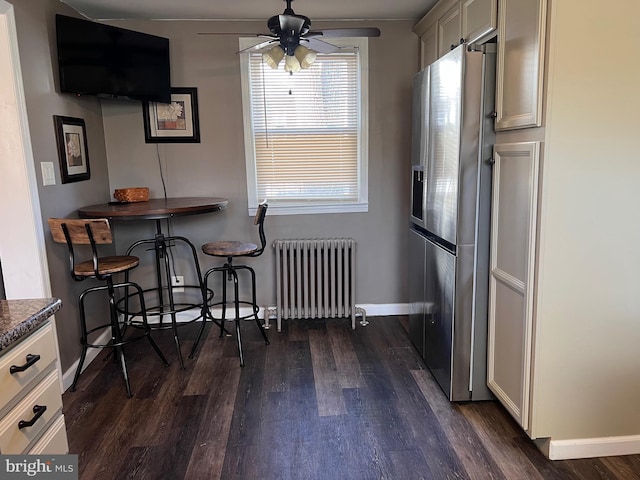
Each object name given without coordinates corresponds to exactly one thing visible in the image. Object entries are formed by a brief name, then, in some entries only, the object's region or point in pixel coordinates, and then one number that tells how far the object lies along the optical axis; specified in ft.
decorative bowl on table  10.35
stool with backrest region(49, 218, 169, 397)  7.71
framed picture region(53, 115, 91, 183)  8.84
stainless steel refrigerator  7.10
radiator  11.55
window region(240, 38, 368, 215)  11.38
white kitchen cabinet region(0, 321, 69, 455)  3.78
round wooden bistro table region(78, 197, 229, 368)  8.61
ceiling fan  7.24
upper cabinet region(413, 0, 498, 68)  7.39
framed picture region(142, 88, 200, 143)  11.19
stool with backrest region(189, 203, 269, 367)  9.73
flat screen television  8.79
